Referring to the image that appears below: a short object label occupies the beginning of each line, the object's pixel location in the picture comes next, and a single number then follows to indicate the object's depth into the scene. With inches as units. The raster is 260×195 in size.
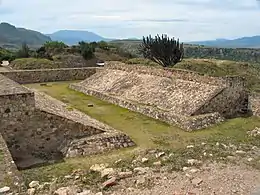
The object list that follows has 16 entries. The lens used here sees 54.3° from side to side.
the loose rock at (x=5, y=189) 181.1
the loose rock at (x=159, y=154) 276.5
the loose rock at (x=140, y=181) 226.5
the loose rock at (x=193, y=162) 260.4
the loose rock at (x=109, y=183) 223.4
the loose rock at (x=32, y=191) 215.5
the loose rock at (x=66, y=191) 214.2
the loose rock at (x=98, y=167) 251.4
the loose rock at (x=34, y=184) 225.7
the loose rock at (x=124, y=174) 236.4
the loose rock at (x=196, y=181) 224.7
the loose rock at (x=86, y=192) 213.7
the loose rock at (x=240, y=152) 283.8
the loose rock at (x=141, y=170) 244.3
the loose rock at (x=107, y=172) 238.6
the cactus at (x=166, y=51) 888.6
